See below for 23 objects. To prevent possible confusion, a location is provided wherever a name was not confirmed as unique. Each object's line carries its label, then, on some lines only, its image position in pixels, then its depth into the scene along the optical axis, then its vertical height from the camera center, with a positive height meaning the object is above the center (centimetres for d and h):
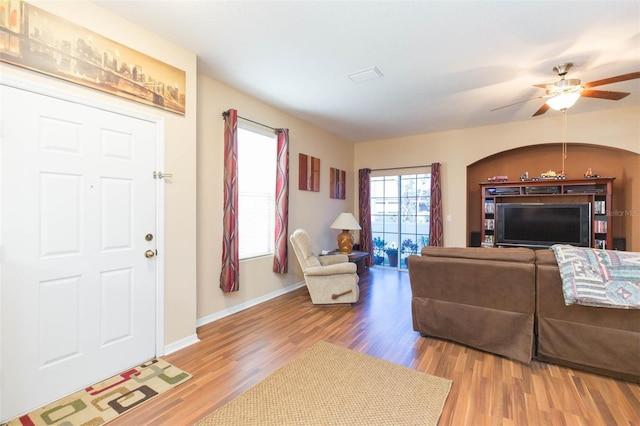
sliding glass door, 573 -5
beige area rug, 168 -127
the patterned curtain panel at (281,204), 399 +14
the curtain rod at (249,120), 331 +126
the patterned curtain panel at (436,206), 530 +16
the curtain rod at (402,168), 557 +100
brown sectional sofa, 204 -83
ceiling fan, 277 +131
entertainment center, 431 +3
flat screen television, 441 -17
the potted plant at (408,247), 583 -72
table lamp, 508 -25
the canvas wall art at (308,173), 461 +72
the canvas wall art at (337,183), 550 +65
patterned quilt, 194 -47
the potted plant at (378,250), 622 -83
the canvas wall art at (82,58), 170 +114
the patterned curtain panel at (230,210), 324 +4
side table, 492 -83
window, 368 +32
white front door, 169 -24
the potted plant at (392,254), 602 -91
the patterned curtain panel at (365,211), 610 +6
